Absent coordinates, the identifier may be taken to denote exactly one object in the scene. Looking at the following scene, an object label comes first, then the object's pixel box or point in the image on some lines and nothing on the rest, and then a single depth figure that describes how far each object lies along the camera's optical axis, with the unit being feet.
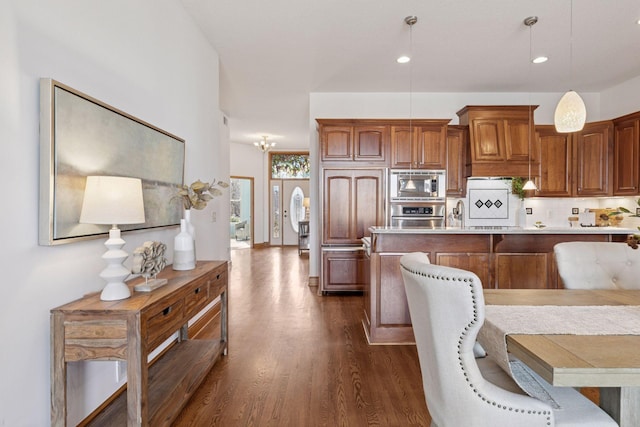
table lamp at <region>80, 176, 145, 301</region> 4.93
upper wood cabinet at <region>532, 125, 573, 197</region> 16.08
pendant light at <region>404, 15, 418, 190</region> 10.22
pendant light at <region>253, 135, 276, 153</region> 26.14
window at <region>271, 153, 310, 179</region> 32.99
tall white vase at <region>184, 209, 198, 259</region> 8.07
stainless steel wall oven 15.31
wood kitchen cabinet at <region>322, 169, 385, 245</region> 15.26
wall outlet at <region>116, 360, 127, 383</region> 6.73
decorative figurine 5.79
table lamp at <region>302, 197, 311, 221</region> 31.77
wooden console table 4.77
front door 32.81
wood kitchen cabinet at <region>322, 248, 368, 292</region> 15.40
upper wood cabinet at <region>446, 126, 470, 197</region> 16.08
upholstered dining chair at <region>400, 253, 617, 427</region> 3.44
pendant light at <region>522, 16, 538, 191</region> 10.26
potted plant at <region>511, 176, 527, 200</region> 16.56
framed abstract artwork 4.82
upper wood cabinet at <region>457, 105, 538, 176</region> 15.55
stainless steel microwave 15.26
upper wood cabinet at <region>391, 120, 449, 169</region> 15.26
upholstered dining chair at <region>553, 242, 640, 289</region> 6.59
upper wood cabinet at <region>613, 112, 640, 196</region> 14.35
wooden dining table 3.25
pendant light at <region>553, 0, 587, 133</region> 7.84
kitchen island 9.89
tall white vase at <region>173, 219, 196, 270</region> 7.78
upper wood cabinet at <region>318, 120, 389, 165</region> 15.20
